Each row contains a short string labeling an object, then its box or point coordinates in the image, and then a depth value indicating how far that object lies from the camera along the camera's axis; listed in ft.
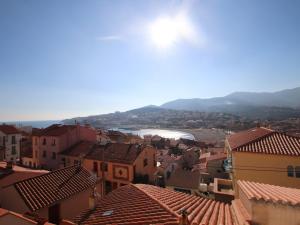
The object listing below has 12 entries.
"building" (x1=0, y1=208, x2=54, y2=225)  23.18
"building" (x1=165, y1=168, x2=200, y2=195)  96.58
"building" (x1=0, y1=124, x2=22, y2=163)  151.84
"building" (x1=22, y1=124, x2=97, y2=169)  123.44
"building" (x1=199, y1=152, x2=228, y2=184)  117.19
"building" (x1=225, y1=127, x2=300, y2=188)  54.24
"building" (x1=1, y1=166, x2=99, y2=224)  40.01
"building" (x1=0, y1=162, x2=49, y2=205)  47.88
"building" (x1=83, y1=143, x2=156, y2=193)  100.07
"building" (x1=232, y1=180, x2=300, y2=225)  21.81
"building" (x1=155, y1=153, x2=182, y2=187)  122.09
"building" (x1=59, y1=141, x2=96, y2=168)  114.62
